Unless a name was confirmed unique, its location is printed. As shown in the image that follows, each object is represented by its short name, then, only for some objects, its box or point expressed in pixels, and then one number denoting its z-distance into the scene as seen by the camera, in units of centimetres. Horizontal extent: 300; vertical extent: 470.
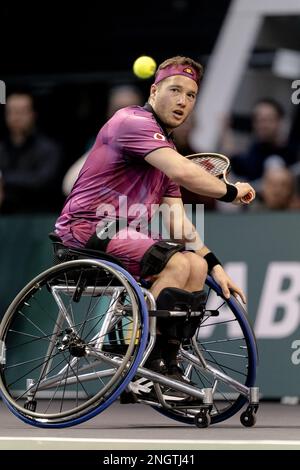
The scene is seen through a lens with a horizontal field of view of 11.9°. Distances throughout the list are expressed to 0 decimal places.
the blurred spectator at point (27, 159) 1059
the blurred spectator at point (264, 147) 1116
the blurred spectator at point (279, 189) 1012
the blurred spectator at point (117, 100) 1016
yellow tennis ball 721
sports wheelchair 644
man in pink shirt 678
